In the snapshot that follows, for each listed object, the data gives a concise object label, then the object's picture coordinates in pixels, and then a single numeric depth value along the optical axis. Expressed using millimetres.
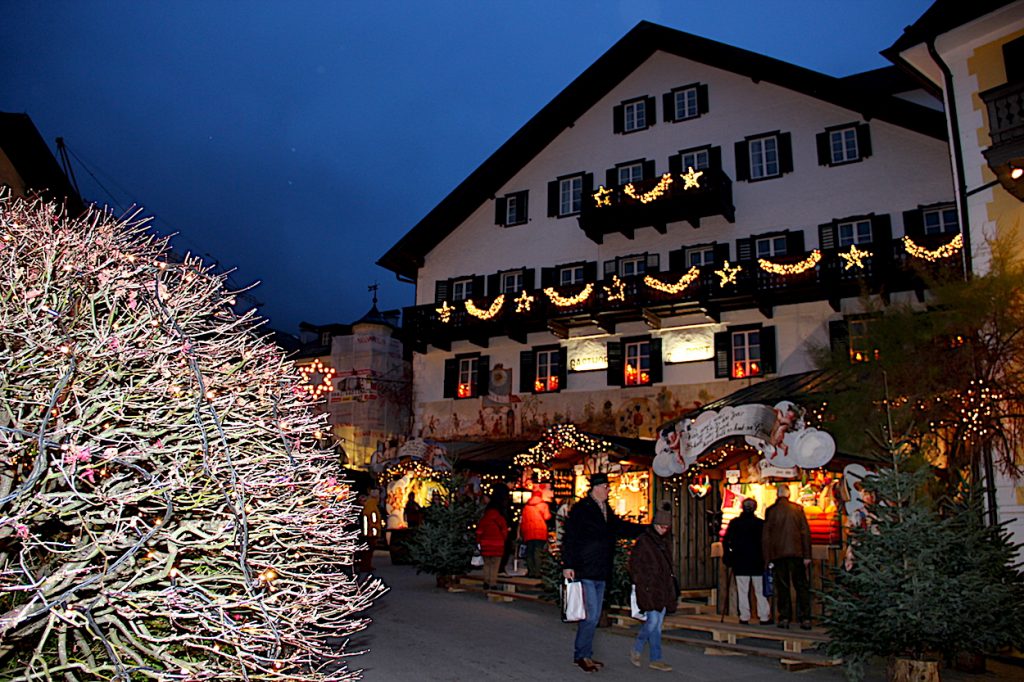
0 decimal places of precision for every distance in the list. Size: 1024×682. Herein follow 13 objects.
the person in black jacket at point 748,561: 12742
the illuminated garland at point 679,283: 25453
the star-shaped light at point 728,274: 24844
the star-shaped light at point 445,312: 30547
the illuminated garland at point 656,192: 26531
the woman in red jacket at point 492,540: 16656
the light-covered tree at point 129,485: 3688
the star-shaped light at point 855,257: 22969
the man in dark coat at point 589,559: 9508
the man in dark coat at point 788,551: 12305
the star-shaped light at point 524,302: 28688
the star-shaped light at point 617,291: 26703
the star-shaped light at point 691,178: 25703
